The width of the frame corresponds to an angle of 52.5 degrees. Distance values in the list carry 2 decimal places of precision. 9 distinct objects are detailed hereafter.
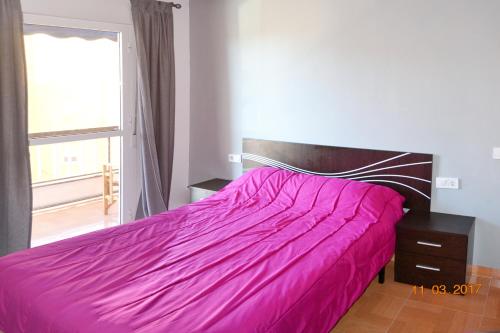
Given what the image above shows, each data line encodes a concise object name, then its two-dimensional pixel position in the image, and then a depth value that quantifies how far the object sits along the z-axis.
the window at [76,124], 3.85
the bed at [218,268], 2.21
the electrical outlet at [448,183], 3.70
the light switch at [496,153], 3.52
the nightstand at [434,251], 3.37
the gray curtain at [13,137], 3.42
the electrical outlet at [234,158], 4.76
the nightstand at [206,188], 4.57
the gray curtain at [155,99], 4.34
